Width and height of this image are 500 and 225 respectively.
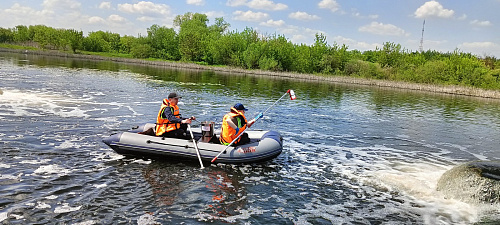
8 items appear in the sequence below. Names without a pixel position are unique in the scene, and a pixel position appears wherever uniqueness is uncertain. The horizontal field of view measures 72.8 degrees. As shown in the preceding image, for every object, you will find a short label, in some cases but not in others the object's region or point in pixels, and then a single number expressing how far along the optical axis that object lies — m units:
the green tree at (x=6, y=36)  94.75
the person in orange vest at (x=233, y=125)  9.21
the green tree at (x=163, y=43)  82.75
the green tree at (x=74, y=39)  81.62
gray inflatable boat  8.88
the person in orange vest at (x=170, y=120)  9.26
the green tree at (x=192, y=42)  76.06
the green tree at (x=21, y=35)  93.12
